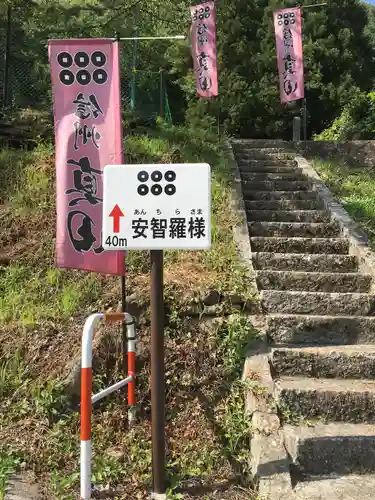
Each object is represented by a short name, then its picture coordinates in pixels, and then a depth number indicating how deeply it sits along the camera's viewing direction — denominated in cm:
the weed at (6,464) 299
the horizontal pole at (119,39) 371
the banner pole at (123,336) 377
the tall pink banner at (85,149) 380
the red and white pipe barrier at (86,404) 262
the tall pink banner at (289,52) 1054
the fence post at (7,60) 905
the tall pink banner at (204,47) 1041
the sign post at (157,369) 277
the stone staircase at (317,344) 310
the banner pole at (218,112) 1436
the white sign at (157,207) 262
